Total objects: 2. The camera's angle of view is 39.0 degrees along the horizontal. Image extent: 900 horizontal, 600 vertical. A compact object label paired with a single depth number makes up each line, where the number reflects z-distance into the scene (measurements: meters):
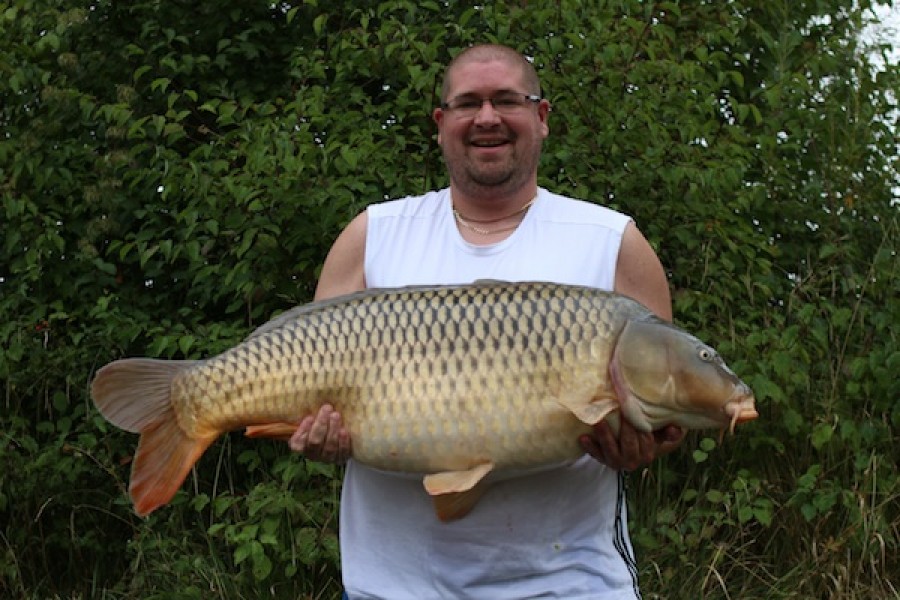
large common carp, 1.75
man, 1.87
